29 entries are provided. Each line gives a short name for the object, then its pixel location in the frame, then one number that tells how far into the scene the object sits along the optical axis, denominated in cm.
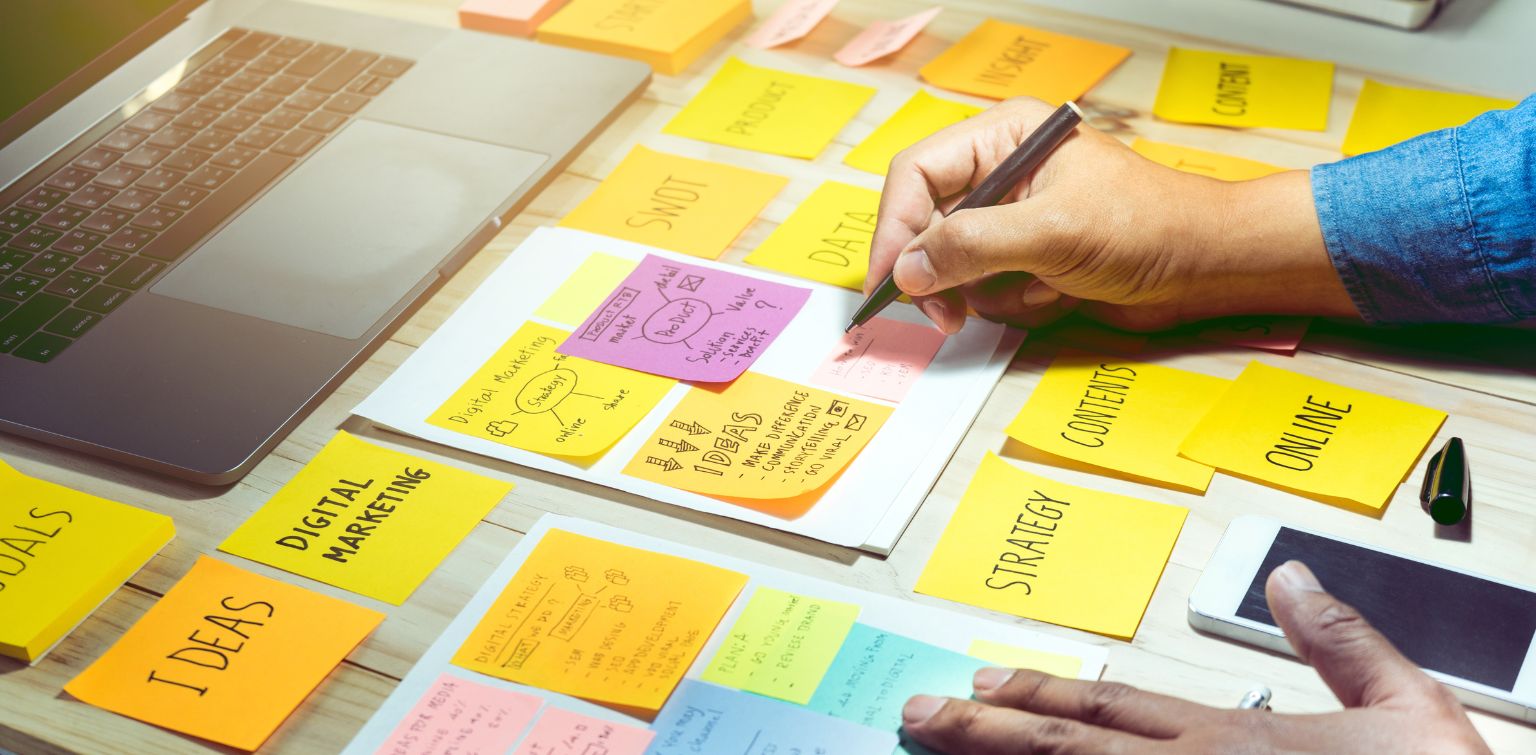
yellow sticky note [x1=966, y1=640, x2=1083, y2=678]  105
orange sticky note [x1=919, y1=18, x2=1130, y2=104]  135
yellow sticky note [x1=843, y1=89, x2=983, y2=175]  131
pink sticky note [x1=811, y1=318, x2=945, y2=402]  117
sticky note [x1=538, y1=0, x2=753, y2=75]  140
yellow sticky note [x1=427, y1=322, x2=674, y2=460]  116
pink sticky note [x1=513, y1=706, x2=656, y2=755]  104
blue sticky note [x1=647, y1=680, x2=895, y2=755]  104
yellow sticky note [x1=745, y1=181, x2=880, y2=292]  124
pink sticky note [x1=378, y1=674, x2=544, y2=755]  105
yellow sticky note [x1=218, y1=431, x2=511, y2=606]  111
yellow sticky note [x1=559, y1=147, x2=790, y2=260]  127
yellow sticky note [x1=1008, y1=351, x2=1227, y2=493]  112
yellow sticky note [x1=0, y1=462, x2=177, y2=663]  110
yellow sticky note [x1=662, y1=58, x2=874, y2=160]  133
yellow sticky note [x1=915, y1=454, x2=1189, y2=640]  107
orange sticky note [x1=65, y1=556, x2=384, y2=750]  107
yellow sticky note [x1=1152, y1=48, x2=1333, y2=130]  131
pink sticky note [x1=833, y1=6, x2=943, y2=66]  139
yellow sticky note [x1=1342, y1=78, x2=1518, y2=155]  129
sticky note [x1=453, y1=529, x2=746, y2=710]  106
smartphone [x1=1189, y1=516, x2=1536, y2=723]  103
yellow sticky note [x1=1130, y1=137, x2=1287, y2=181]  127
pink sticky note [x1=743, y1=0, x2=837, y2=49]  142
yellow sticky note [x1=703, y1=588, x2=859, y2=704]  106
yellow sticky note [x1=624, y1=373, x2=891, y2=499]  113
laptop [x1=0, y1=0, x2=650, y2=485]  119
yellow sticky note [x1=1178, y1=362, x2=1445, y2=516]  111
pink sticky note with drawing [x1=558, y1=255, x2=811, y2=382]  119
